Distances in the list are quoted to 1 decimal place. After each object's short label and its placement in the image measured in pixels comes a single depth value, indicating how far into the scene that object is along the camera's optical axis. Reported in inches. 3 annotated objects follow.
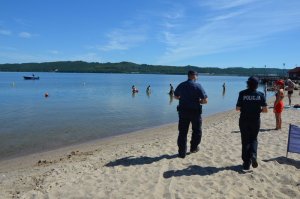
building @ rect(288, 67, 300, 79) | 2102.9
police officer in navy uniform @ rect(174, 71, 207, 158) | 205.9
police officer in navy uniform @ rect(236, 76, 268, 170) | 180.2
